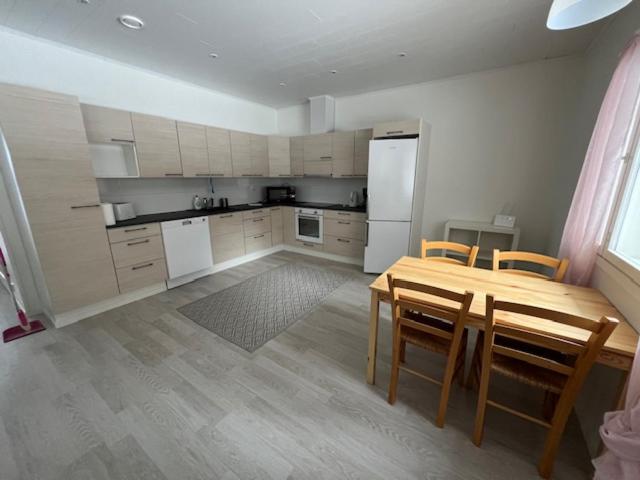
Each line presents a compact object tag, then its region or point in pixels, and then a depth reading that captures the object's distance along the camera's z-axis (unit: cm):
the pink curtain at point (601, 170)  140
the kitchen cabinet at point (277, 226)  459
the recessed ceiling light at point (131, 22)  200
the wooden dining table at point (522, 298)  107
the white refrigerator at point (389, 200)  321
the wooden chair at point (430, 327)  124
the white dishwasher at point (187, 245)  312
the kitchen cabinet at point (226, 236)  366
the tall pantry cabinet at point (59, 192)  203
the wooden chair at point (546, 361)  97
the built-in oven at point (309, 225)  429
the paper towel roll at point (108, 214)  257
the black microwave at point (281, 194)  489
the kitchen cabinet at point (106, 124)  248
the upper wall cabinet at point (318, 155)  412
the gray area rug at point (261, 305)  235
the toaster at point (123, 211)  283
